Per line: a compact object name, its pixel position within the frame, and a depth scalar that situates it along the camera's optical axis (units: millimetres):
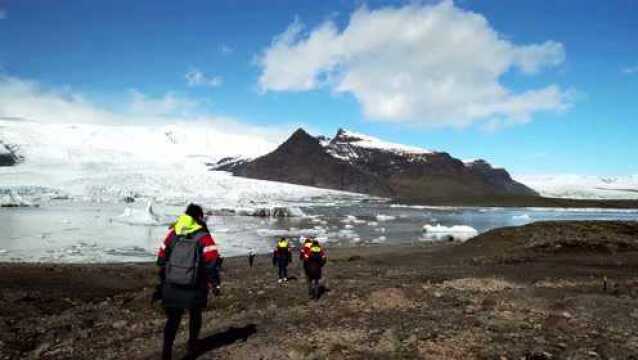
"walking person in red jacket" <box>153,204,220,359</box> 6707
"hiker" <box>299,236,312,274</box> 13733
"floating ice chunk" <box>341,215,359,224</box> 61369
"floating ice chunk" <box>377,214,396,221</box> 66800
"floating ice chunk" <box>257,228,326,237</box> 41816
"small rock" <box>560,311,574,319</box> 10042
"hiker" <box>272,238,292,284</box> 16922
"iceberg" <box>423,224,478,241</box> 43812
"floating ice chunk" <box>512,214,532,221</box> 77838
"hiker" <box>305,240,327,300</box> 13461
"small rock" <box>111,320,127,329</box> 10688
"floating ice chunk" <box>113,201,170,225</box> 46781
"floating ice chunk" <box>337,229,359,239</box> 42456
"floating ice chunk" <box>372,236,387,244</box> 39375
